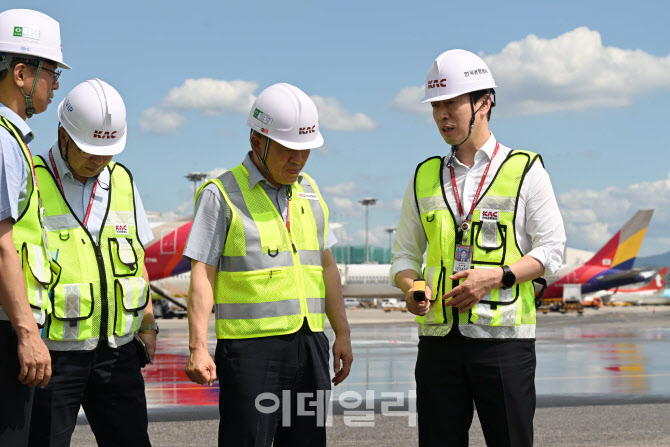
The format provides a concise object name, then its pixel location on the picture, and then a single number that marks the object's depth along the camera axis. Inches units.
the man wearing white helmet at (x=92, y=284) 149.8
